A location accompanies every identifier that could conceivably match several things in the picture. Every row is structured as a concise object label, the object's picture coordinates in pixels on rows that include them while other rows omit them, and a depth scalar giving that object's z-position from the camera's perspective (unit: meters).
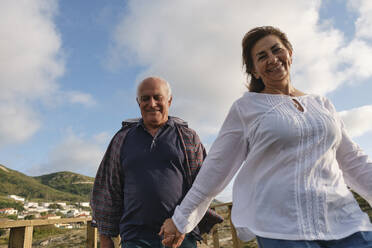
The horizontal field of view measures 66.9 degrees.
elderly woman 0.96
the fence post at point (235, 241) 4.57
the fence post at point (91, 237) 3.29
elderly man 1.74
